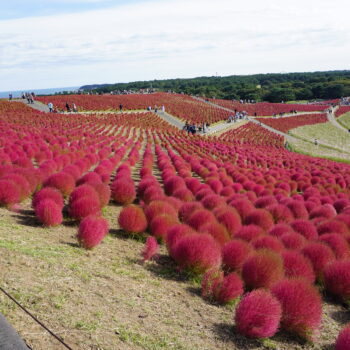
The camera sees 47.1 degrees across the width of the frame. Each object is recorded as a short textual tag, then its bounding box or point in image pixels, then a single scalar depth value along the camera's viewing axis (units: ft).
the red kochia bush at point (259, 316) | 15.79
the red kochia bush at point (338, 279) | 21.44
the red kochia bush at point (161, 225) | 27.76
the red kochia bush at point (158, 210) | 29.78
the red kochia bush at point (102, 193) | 33.12
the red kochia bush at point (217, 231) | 26.44
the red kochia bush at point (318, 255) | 23.57
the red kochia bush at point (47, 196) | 28.63
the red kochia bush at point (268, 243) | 24.34
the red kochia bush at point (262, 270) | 20.11
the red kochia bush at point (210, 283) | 19.36
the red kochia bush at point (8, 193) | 29.37
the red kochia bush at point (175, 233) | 24.00
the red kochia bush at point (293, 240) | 26.63
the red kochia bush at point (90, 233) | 23.34
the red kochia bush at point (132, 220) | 27.96
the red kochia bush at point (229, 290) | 18.84
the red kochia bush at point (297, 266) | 21.56
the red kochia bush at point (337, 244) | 25.98
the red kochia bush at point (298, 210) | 39.70
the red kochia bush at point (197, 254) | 21.52
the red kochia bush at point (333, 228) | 31.27
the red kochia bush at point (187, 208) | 31.93
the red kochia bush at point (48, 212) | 26.63
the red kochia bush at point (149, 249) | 23.43
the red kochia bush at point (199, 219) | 28.37
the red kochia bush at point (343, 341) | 14.70
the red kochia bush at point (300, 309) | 16.85
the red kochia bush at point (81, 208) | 28.58
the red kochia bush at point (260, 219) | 32.85
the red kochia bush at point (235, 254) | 22.24
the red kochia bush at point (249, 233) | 26.97
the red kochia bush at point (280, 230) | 29.07
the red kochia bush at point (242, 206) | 35.22
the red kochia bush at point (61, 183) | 34.81
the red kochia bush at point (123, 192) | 36.73
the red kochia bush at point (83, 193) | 30.04
